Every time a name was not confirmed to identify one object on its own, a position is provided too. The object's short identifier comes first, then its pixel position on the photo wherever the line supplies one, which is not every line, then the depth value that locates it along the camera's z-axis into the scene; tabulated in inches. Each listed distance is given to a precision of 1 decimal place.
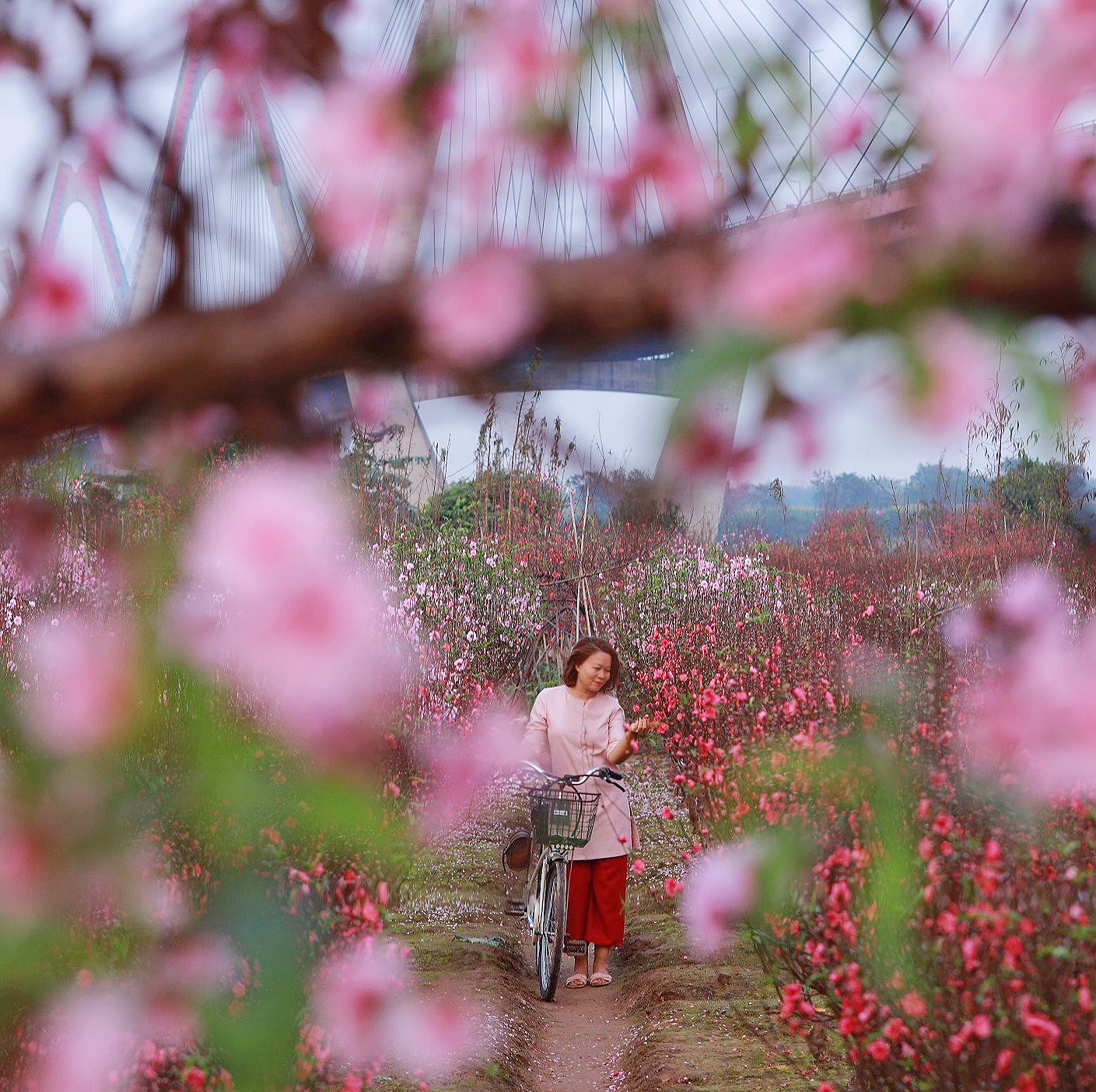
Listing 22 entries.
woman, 566.1
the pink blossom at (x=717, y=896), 485.6
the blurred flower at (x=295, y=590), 147.5
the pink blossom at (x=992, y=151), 112.8
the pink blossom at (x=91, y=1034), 229.0
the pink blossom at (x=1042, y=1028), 410.6
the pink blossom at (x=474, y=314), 121.4
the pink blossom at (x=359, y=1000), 447.8
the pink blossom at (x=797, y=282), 113.2
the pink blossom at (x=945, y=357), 110.0
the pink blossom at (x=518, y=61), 155.4
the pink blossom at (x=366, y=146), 148.6
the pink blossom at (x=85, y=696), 170.9
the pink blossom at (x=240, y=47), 162.4
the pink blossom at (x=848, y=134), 183.0
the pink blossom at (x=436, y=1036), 489.3
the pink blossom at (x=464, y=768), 529.3
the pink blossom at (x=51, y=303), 148.9
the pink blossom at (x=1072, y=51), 129.1
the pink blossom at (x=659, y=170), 154.7
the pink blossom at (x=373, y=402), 164.8
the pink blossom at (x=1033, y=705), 286.0
